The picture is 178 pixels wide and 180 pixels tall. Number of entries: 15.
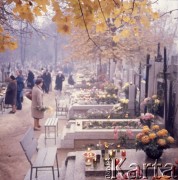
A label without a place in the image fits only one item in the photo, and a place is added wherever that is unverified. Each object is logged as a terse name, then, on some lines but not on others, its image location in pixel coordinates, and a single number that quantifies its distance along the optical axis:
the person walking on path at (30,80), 21.34
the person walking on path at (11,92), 14.63
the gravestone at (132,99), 13.06
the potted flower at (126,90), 14.78
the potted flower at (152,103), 10.14
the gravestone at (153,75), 10.84
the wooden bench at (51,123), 10.26
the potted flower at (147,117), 8.63
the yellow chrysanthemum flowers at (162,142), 6.56
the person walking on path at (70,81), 26.33
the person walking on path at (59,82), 22.50
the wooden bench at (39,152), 6.52
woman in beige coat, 11.20
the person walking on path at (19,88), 16.47
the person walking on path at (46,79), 23.59
